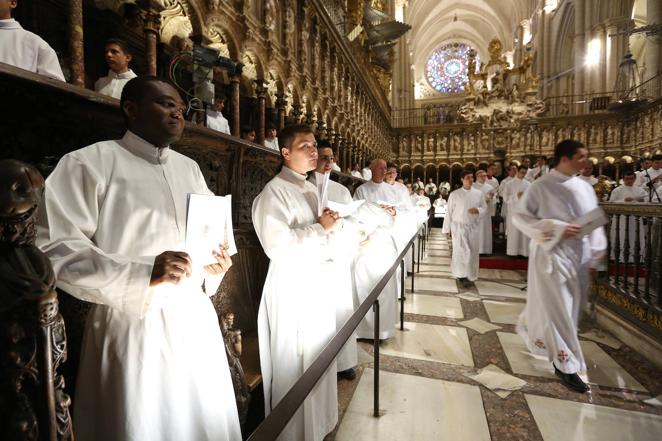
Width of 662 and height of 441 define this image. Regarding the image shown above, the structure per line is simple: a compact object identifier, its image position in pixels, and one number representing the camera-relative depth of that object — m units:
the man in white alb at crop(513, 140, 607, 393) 2.63
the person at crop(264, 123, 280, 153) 5.92
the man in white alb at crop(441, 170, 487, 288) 5.88
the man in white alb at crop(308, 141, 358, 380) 2.67
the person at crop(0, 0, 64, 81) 2.33
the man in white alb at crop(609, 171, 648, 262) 7.41
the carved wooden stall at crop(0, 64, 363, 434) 1.40
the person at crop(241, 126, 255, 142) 5.08
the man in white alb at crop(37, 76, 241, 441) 1.05
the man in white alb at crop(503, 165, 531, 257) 7.39
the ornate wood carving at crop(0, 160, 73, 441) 0.60
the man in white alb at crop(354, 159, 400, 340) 3.49
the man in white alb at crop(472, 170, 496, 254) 8.16
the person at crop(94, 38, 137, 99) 3.10
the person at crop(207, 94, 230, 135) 4.75
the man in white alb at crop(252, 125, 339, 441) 1.98
